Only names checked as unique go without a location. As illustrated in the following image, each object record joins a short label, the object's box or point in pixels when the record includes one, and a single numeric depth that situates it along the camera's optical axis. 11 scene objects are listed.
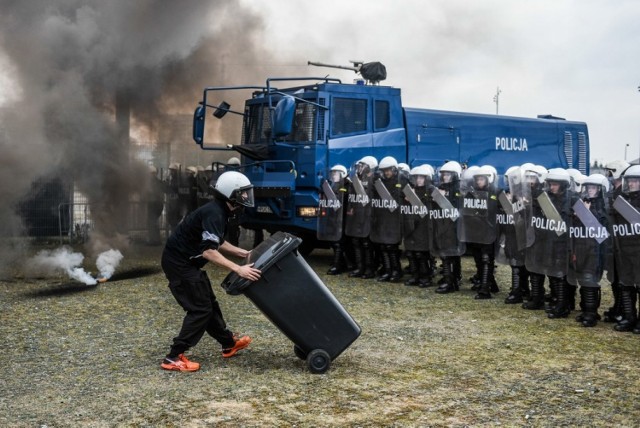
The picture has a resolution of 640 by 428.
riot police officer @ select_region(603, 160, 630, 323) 8.53
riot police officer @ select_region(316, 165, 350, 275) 12.38
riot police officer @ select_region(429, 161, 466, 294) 10.88
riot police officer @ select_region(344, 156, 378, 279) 12.17
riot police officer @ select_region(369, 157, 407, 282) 11.81
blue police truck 12.66
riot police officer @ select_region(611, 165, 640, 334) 8.23
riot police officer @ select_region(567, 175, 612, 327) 8.51
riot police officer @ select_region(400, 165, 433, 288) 11.33
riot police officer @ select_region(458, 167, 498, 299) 10.42
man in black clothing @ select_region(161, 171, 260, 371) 6.41
